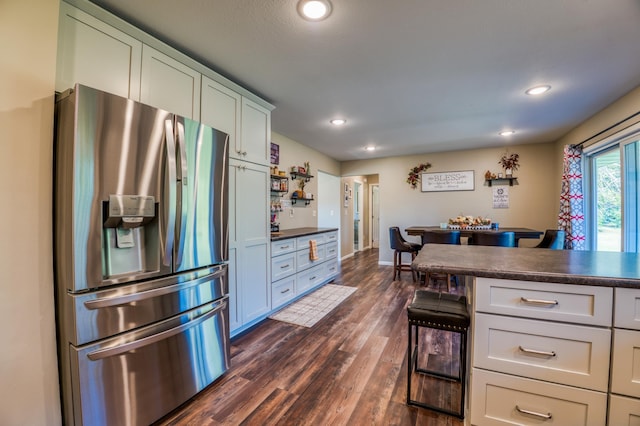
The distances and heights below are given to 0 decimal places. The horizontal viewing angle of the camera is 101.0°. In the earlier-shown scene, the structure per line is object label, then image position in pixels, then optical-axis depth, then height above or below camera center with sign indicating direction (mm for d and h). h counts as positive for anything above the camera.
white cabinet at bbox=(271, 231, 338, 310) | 3041 -740
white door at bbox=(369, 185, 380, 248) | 8680 -3
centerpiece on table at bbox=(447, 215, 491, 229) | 4375 -206
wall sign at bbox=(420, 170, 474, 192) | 5160 +602
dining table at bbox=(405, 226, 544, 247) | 3828 -325
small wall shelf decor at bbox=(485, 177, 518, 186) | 4848 +567
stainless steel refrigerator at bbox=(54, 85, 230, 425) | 1237 -257
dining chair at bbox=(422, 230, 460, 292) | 3910 -395
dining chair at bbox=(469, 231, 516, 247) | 3646 -387
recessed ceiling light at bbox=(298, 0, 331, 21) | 1494 +1185
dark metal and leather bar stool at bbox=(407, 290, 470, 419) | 1486 -618
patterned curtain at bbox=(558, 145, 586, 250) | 3646 +143
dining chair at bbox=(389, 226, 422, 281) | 4429 -593
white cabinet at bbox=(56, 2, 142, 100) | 1399 +893
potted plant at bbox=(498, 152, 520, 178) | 4820 +879
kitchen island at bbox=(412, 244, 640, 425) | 1086 -579
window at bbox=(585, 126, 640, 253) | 2713 +215
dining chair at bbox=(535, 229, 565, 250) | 3545 -391
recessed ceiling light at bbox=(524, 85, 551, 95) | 2549 +1199
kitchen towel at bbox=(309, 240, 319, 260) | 3740 -564
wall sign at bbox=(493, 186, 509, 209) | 4918 +263
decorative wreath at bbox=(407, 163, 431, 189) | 5473 +784
